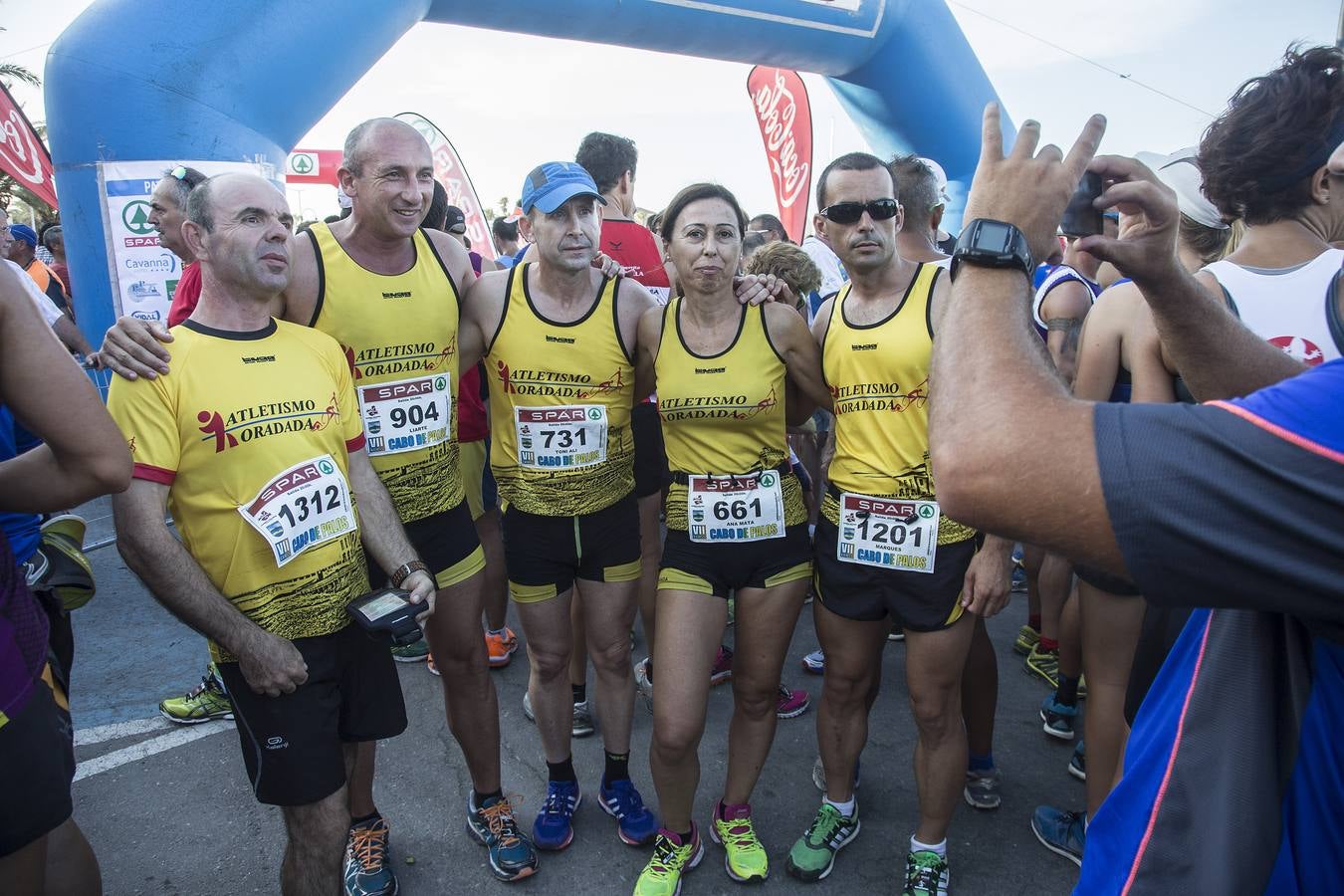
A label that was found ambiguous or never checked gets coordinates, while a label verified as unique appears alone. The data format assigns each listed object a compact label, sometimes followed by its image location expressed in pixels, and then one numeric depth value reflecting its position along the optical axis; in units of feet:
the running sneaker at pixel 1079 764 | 10.32
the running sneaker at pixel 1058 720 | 11.24
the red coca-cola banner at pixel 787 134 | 32.42
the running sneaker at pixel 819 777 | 10.28
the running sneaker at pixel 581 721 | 11.70
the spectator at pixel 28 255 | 21.43
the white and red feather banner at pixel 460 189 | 30.16
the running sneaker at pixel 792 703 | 12.09
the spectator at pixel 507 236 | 27.94
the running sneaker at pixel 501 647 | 13.65
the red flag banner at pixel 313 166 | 37.50
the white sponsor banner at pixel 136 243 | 18.40
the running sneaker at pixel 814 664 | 13.37
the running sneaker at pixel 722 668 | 12.91
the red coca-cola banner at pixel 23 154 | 20.97
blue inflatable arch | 17.97
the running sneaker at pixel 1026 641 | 13.80
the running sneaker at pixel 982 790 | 9.78
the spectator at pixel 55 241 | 25.21
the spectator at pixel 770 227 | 23.73
